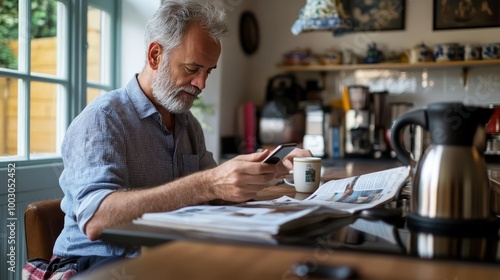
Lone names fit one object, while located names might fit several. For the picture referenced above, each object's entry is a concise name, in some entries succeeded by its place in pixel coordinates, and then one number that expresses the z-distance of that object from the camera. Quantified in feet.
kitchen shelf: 12.88
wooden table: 2.43
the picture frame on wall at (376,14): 14.02
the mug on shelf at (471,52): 12.87
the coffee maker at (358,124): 13.03
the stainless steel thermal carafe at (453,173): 3.16
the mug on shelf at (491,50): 12.71
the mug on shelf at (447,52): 13.00
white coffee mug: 5.17
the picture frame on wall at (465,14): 13.25
